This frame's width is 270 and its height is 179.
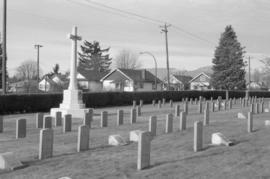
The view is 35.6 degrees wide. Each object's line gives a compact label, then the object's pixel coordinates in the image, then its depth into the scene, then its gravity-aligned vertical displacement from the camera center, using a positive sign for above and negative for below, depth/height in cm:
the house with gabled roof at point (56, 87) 6155 +28
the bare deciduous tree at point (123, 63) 10719 +679
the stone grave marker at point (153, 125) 1317 -110
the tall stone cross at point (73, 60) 2261 +157
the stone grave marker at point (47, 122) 1502 -119
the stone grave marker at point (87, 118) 1605 -111
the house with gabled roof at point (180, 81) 9270 +220
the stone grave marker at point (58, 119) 1723 -124
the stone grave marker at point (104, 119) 1672 -118
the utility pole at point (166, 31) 5234 +739
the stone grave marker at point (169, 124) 1393 -113
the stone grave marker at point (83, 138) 1041 -122
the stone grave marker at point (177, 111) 2365 -118
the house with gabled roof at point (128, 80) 7562 +174
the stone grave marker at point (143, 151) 825 -121
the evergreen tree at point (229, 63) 6388 +427
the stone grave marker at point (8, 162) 843 -150
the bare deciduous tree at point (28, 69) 10669 +499
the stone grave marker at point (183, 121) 1468 -108
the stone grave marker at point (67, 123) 1473 -120
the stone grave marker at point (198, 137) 1024 -115
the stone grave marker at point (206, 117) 1684 -106
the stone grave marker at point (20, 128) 1334 -127
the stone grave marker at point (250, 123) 1392 -107
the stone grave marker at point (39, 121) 1653 -127
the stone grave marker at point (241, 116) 2014 -121
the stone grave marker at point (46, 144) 948 -126
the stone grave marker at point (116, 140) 1125 -137
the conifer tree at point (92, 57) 9859 +758
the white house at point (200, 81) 9712 +223
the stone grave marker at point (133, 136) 1186 -131
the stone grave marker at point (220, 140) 1098 -130
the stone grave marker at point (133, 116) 1838 -116
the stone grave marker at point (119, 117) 1776 -116
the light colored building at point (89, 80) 7994 +180
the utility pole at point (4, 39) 2969 +344
